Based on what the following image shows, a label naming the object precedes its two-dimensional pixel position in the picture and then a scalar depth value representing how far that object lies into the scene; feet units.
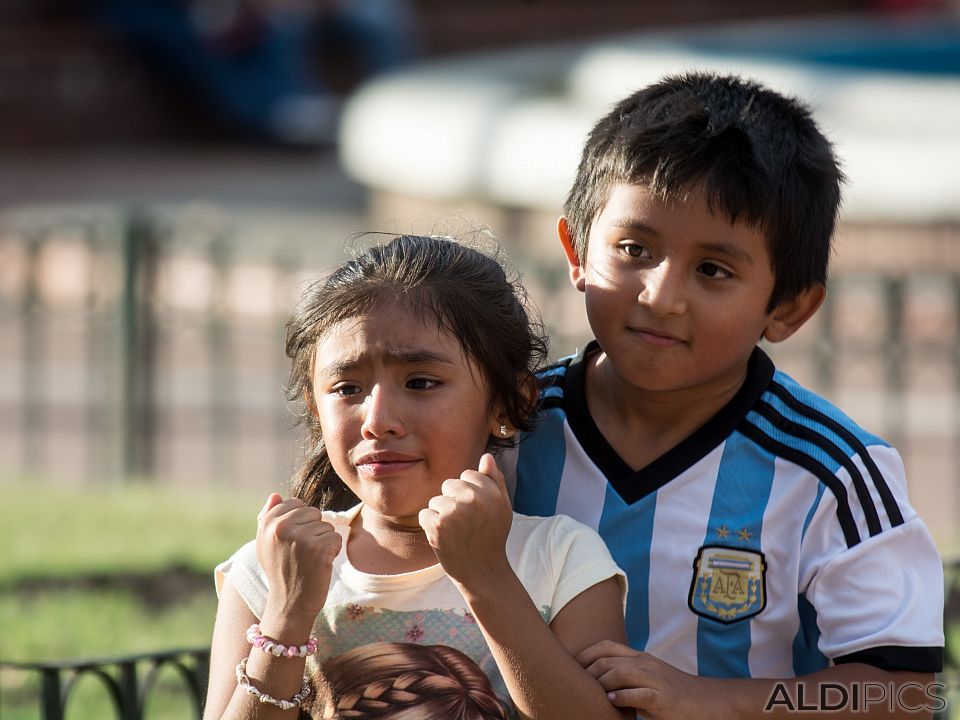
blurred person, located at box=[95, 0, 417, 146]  112.06
